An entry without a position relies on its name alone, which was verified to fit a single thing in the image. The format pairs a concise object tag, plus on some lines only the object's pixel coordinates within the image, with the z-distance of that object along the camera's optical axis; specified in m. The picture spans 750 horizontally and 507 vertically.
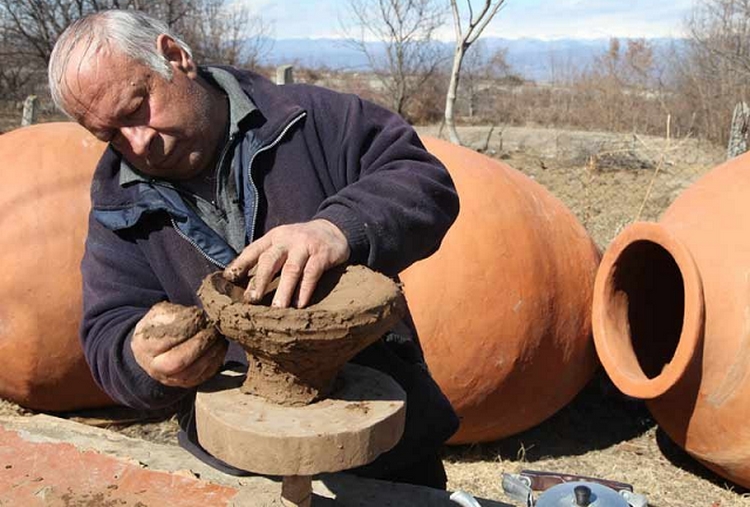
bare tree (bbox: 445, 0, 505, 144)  9.29
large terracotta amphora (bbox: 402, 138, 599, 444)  3.79
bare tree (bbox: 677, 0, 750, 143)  12.80
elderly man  1.75
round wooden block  1.39
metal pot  1.69
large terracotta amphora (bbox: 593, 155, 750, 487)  3.52
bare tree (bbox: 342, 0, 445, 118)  16.12
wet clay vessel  1.39
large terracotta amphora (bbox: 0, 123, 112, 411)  4.16
